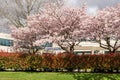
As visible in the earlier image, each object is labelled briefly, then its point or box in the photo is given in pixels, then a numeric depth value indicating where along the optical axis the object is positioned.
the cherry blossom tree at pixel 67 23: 21.31
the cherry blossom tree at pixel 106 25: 21.20
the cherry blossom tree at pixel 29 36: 22.20
